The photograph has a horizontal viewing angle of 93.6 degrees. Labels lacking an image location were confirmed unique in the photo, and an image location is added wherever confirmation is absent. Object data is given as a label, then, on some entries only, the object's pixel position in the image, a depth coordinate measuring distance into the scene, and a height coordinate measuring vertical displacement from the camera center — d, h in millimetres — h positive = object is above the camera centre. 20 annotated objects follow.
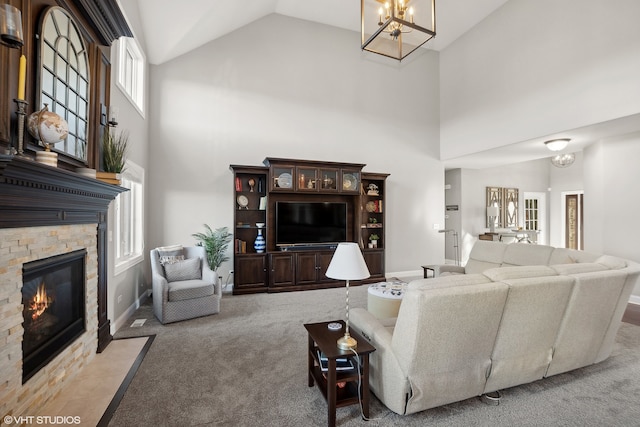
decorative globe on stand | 1896 +548
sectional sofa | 1771 -781
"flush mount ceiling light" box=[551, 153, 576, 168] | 5910 +1094
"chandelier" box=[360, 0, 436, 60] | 3146 +2144
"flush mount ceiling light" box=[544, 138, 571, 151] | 5105 +1213
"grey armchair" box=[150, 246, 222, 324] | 3684 -935
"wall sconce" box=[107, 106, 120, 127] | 3150 +1067
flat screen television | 5461 -160
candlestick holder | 1729 +559
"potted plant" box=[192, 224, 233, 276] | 4941 -485
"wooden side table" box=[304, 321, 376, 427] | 1857 -1061
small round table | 3396 -990
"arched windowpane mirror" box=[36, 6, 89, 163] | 2107 +1082
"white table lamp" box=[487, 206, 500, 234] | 8164 -16
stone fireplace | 1687 -418
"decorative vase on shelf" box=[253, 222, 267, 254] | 5328 -524
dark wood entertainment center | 5215 -27
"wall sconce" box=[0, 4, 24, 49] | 1547 +985
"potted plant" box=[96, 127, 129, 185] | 3021 +598
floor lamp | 7991 -811
